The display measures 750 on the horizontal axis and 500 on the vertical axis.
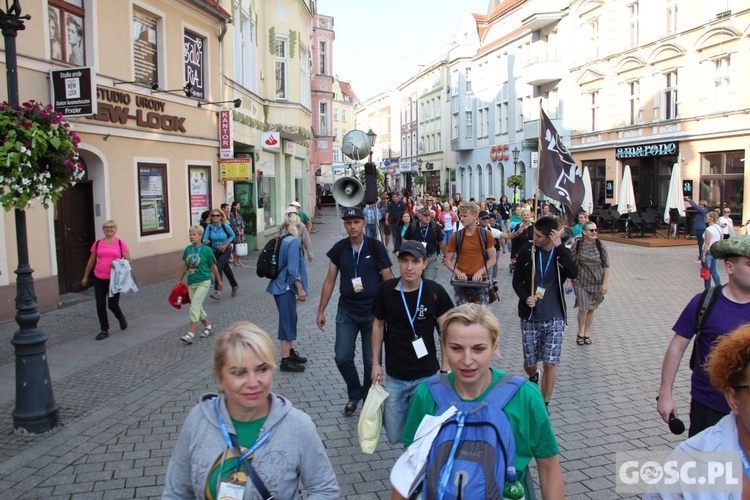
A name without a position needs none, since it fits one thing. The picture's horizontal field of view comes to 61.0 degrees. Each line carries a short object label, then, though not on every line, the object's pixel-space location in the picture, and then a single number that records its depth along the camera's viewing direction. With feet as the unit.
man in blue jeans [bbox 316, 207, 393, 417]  19.75
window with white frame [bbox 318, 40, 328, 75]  127.44
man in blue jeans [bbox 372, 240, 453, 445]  14.92
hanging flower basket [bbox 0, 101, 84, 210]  17.61
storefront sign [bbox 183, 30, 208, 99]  52.54
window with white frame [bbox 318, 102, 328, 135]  125.29
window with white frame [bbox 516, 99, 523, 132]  141.08
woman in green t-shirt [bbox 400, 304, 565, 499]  8.36
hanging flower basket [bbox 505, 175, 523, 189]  121.39
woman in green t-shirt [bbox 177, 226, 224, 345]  29.76
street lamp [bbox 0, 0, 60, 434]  18.30
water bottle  7.89
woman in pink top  29.94
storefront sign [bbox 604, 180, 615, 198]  105.19
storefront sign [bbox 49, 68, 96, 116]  34.37
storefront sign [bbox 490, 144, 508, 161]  149.48
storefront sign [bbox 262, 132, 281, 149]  73.80
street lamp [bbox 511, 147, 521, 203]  129.46
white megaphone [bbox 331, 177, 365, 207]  28.45
